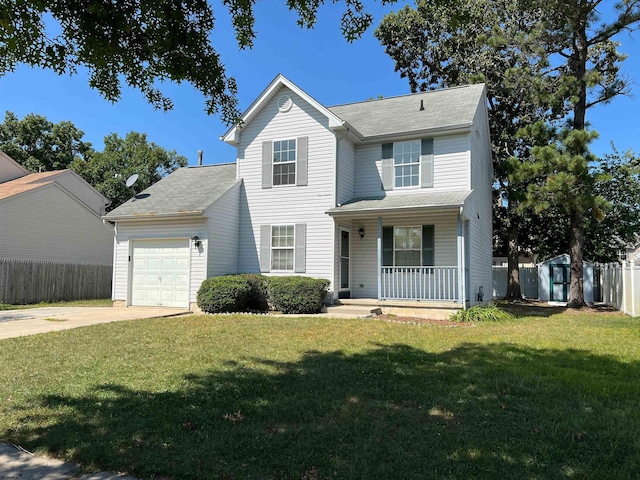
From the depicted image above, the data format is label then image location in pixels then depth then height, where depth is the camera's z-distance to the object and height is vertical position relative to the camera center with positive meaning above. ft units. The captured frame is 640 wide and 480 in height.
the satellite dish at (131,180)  56.43 +10.58
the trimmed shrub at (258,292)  45.09 -3.02
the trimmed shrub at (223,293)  42.37 -3.04
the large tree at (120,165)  113.19 +26.20
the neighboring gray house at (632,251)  88.74 +3.99
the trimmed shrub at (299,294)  41.39 -2.98
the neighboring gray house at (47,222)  66.13 +6.32
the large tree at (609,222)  70.90 +7.35
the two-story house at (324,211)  45.24 +5.51
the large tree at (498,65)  56.03 +31.54
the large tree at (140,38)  12.54 +7.01
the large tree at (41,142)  118.62 +33.69
